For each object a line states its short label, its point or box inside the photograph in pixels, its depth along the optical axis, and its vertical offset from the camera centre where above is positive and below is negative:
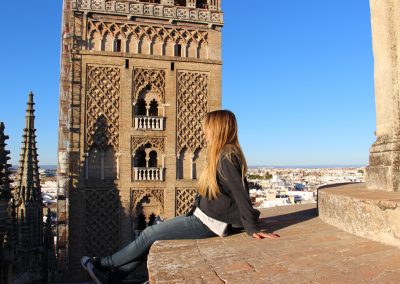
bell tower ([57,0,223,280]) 15.35 +2.25
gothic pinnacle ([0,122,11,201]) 11.55 +0.09
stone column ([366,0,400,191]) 4.33 +0.79
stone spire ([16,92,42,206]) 14.26 +0.20
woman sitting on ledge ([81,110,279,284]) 3.55 -0.35
